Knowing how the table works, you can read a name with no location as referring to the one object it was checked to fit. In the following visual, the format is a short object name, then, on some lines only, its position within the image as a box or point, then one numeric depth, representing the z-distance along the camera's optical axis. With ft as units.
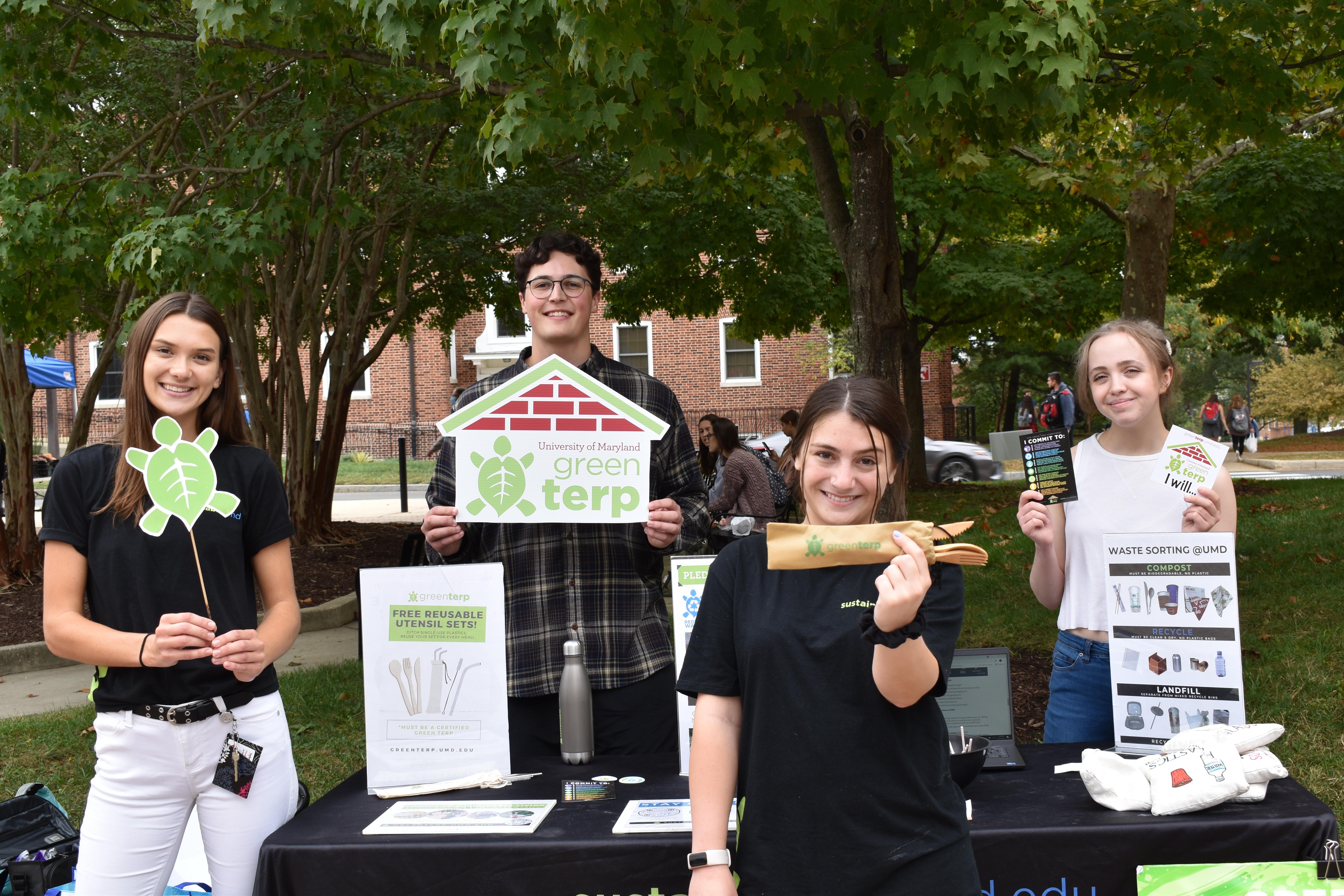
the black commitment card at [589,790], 8.48
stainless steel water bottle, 8.82
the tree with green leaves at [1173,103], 18.61
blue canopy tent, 46.34
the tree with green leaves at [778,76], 12.87
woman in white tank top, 8.88
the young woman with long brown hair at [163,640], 7.14
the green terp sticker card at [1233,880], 7.47
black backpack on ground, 9.37
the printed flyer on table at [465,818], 7.88
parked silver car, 64.44
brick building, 84.48
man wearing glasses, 9.05
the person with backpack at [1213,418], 90.84
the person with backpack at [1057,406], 58.54
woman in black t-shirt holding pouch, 5.75
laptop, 9.55
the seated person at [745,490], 27.40
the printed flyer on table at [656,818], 7.75
